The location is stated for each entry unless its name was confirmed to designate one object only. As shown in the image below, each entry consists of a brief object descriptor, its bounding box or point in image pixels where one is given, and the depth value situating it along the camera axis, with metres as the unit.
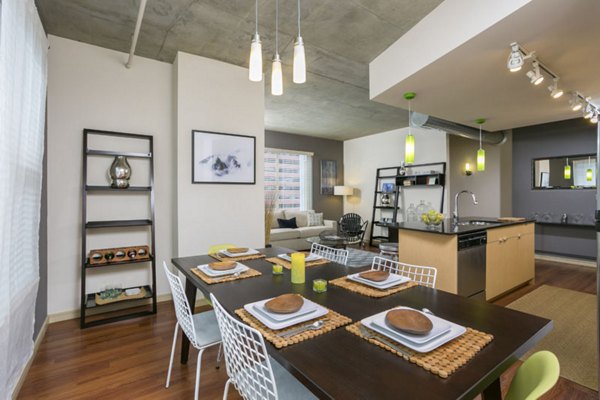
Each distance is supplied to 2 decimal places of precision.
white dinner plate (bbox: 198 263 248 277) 1.76
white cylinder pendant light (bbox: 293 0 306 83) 1.44
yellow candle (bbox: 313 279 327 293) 1.49
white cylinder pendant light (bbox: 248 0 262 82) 1.48
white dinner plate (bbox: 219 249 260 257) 2.29
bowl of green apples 3.29
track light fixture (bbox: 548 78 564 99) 2.66
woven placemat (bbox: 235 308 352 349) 1.00
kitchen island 2.88
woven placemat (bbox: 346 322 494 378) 0.84
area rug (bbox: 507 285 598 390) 2.10
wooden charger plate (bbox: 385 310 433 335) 0.98
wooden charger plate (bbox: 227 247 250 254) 2.36
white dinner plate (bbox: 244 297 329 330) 1.09
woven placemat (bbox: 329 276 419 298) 1.44
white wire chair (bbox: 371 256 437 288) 2.75
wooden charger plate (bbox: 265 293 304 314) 1.17
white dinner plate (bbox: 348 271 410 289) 1.51
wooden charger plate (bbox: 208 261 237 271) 1.83
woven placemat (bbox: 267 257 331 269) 2.01
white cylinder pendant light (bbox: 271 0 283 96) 1.56
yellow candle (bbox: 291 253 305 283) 1.65
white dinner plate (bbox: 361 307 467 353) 0.93
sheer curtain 1.37
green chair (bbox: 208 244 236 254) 2.55
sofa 6.05
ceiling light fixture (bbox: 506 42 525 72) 2.02
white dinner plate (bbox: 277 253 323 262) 2.12
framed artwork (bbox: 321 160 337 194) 7.79
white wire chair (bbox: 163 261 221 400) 1.63
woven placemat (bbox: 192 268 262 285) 1.68
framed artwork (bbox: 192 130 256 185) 3.28
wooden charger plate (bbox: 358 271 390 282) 1.57
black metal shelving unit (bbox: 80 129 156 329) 2.79
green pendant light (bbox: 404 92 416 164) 3.17
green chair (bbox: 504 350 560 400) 0.80
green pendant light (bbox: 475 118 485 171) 4.01
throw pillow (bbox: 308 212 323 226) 6.92
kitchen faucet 3.72
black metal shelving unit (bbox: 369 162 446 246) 5.84
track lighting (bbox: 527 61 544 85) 2.23
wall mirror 4.96
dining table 0.77
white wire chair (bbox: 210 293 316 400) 1.08
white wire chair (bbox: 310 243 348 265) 2.53
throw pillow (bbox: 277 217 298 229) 6.55
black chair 6.59
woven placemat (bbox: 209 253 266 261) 2.22
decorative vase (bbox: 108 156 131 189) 2.98
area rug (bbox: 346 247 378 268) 5.20
